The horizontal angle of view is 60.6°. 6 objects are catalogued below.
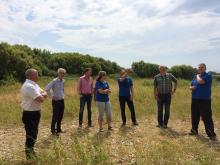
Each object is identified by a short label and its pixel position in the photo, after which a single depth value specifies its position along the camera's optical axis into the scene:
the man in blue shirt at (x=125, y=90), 5.42
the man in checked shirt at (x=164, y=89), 5.24
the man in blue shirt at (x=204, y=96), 4.57
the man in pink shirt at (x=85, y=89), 5.33
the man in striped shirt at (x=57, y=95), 4.80
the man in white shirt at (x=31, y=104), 3.45
